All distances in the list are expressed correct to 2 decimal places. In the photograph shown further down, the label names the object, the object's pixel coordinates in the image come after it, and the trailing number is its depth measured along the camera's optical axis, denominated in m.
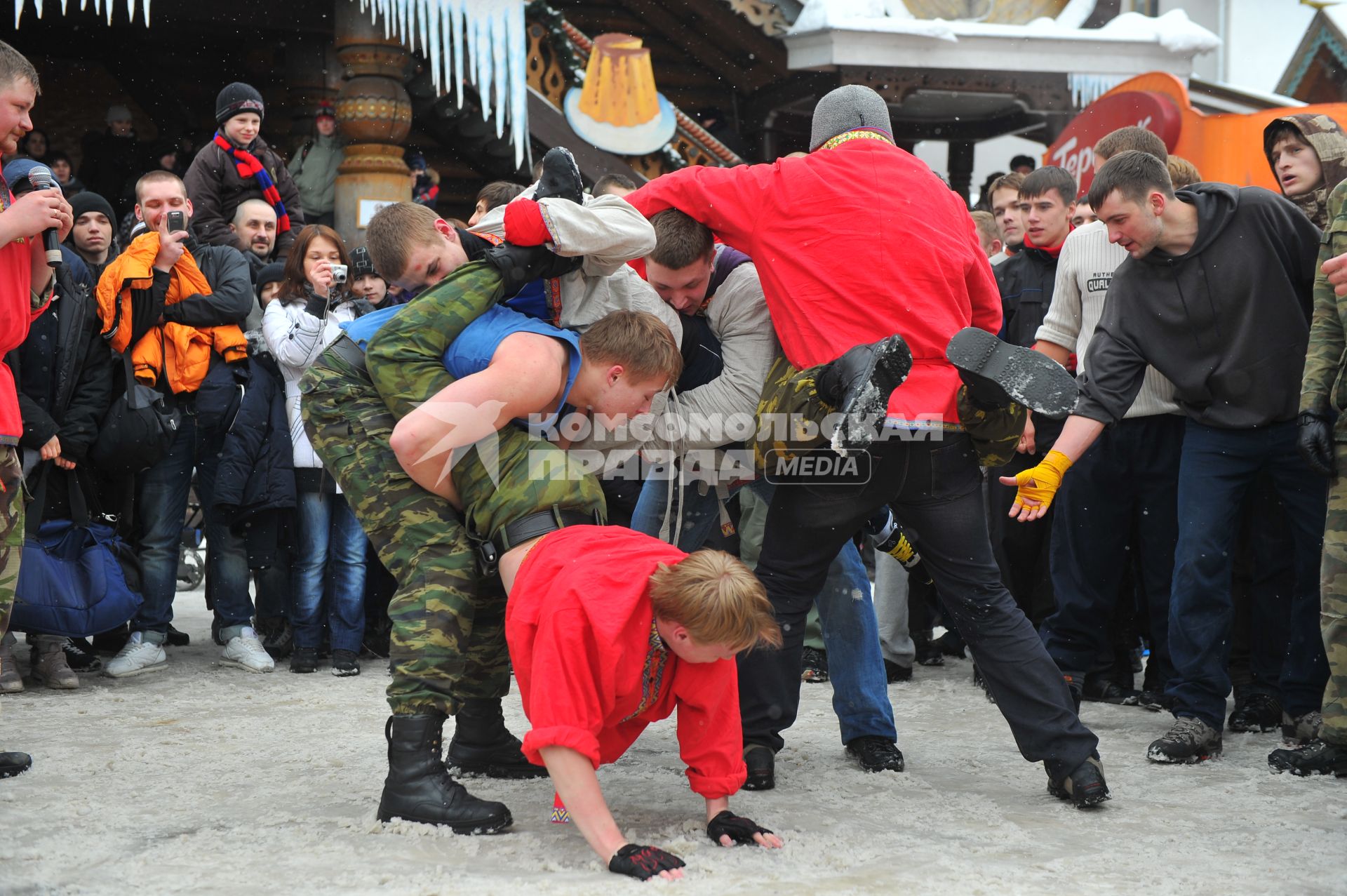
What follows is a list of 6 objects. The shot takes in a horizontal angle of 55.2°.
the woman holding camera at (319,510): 5.13
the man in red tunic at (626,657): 2.60
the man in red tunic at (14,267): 3.42
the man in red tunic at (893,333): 3.18
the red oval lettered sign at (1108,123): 8.97
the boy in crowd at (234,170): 6.12
